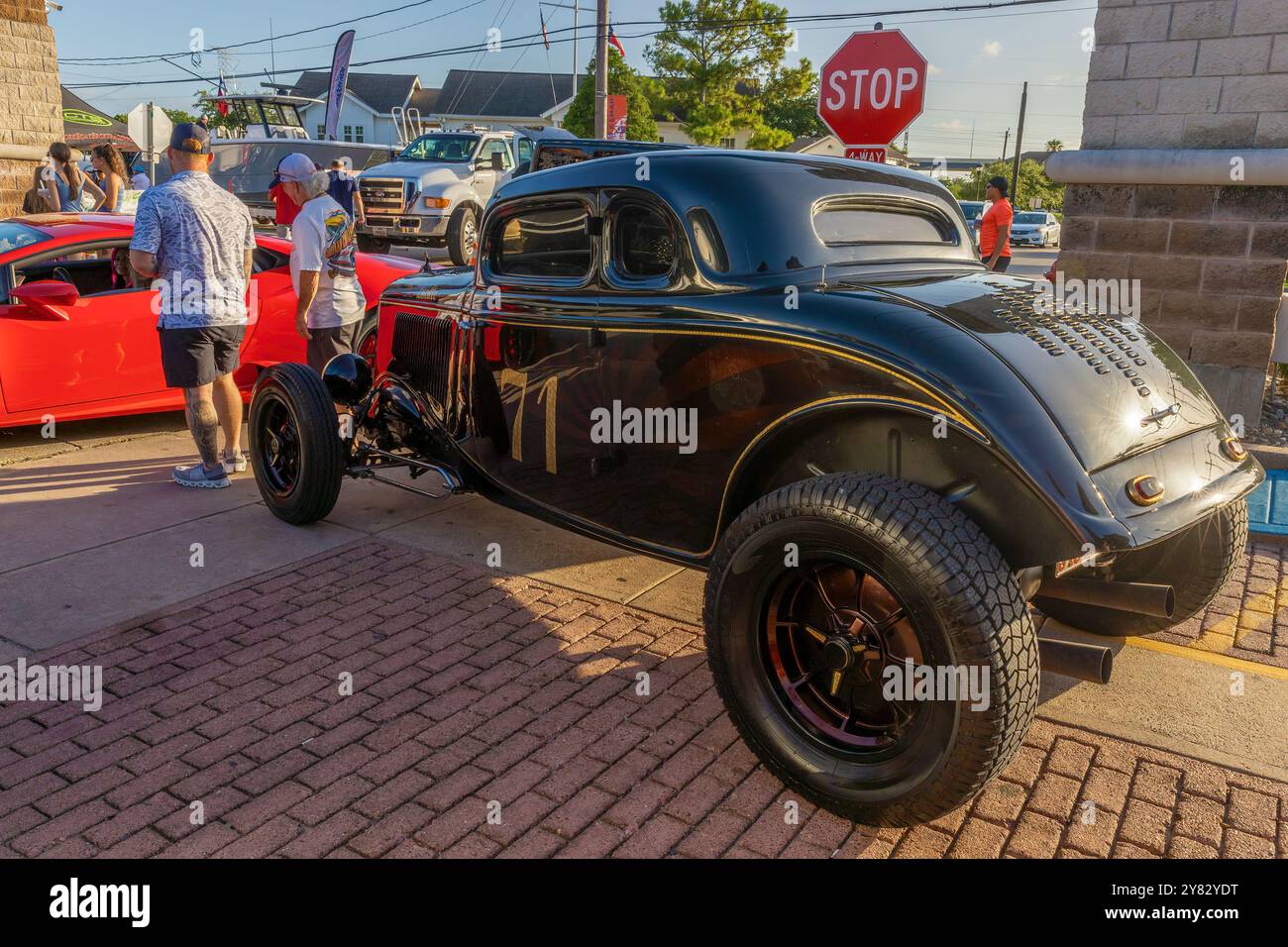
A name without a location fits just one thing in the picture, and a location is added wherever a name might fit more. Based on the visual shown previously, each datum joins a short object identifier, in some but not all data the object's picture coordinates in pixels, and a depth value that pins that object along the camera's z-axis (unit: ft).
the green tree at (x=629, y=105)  141.18
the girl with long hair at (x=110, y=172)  36.29
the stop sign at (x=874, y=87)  22.15
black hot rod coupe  8.70
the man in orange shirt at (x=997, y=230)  33.19
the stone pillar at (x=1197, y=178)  22.20
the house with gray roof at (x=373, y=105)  255.29
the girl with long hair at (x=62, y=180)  37.86
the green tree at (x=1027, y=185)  220.64
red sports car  20.47
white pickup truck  58.08
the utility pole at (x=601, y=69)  73.67
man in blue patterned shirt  18.11
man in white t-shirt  19.81
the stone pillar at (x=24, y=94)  46.14
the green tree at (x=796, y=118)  274.03
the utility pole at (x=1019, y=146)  174.40
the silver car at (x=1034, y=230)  140.05
